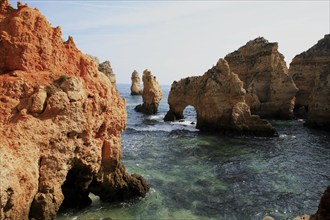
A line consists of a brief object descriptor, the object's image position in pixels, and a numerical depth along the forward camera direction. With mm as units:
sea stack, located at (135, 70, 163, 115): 61747
